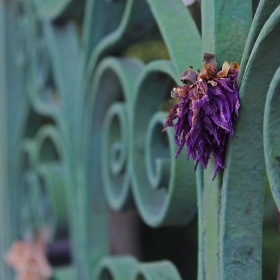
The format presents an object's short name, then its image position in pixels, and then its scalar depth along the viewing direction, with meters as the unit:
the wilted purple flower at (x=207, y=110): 0.58
